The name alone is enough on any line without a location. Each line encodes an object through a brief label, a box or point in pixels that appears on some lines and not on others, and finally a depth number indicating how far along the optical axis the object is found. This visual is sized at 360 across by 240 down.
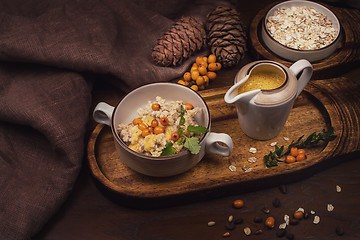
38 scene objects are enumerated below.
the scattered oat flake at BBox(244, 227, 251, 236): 0.93
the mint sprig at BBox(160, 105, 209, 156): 0.90
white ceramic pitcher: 0.91
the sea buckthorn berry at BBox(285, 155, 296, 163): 0.95
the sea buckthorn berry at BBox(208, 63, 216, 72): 1.05
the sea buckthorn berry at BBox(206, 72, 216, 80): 1.05
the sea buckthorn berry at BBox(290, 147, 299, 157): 0.96
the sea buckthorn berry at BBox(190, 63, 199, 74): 1.05
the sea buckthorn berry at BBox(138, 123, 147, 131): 0.92
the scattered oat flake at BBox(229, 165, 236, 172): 0.95
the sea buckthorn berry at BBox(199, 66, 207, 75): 1.04
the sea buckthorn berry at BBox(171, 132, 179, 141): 0.91
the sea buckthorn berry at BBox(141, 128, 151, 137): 0.92
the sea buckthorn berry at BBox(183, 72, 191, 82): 1.05
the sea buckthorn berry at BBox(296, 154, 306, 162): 0.95
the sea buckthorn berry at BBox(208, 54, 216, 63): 1.06
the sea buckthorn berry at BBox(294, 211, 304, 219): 0.94
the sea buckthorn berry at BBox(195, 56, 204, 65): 1.06
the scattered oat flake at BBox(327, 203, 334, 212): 0.95
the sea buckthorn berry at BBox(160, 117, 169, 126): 0.92
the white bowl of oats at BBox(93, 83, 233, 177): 0.90
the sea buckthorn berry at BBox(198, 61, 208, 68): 1.05
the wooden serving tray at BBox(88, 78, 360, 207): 0.93
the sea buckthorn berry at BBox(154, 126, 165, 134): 0.92
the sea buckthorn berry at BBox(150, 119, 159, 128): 0.93
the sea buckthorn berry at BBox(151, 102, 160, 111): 0.94
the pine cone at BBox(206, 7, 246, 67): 1.06
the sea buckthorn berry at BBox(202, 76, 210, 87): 1.04
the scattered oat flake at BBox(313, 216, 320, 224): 0.94
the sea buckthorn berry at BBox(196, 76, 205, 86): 1.04
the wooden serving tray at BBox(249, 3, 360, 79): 1.05
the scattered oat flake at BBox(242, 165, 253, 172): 0.95
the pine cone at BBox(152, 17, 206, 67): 1.05
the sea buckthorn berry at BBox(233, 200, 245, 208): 0.95
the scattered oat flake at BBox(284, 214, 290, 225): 0.94
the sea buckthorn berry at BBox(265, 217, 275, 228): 0.93
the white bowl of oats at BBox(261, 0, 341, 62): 1.05
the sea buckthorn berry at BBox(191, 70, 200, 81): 1.04
